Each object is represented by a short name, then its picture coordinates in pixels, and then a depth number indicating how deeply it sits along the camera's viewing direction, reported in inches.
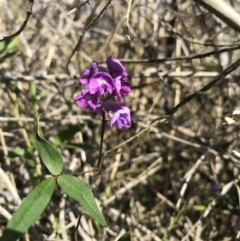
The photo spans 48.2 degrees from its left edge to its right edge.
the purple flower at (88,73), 5.1
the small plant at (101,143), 4.5
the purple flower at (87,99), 5.0
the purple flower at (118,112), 5.0
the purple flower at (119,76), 5.1
